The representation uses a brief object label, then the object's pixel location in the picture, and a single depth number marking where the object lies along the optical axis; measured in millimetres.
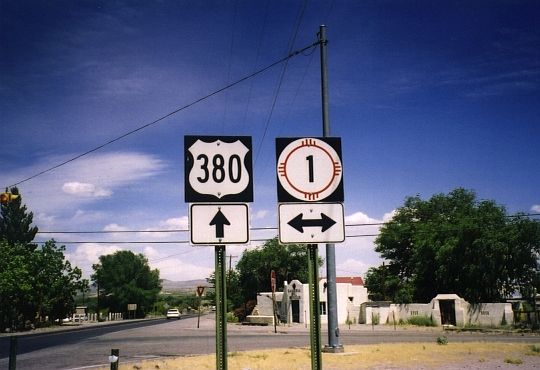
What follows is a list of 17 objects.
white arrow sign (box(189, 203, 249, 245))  3881
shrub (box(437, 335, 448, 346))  18031
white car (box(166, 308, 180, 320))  75062
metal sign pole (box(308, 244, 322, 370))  3766
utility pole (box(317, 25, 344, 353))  15086
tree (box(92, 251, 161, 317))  95062
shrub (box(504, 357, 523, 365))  12461
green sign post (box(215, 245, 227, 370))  3646
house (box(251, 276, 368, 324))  45109
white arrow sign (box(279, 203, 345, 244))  4031
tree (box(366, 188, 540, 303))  37594
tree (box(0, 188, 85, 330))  41969
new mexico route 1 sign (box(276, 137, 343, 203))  4078
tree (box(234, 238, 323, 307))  63906
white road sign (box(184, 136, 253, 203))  3963
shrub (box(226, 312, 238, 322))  52219
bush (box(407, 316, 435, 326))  37688
